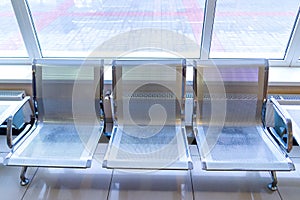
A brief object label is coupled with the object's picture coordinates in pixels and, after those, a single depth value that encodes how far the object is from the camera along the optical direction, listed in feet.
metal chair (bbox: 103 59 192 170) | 7.39
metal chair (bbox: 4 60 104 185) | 7.44
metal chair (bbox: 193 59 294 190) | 7.15
